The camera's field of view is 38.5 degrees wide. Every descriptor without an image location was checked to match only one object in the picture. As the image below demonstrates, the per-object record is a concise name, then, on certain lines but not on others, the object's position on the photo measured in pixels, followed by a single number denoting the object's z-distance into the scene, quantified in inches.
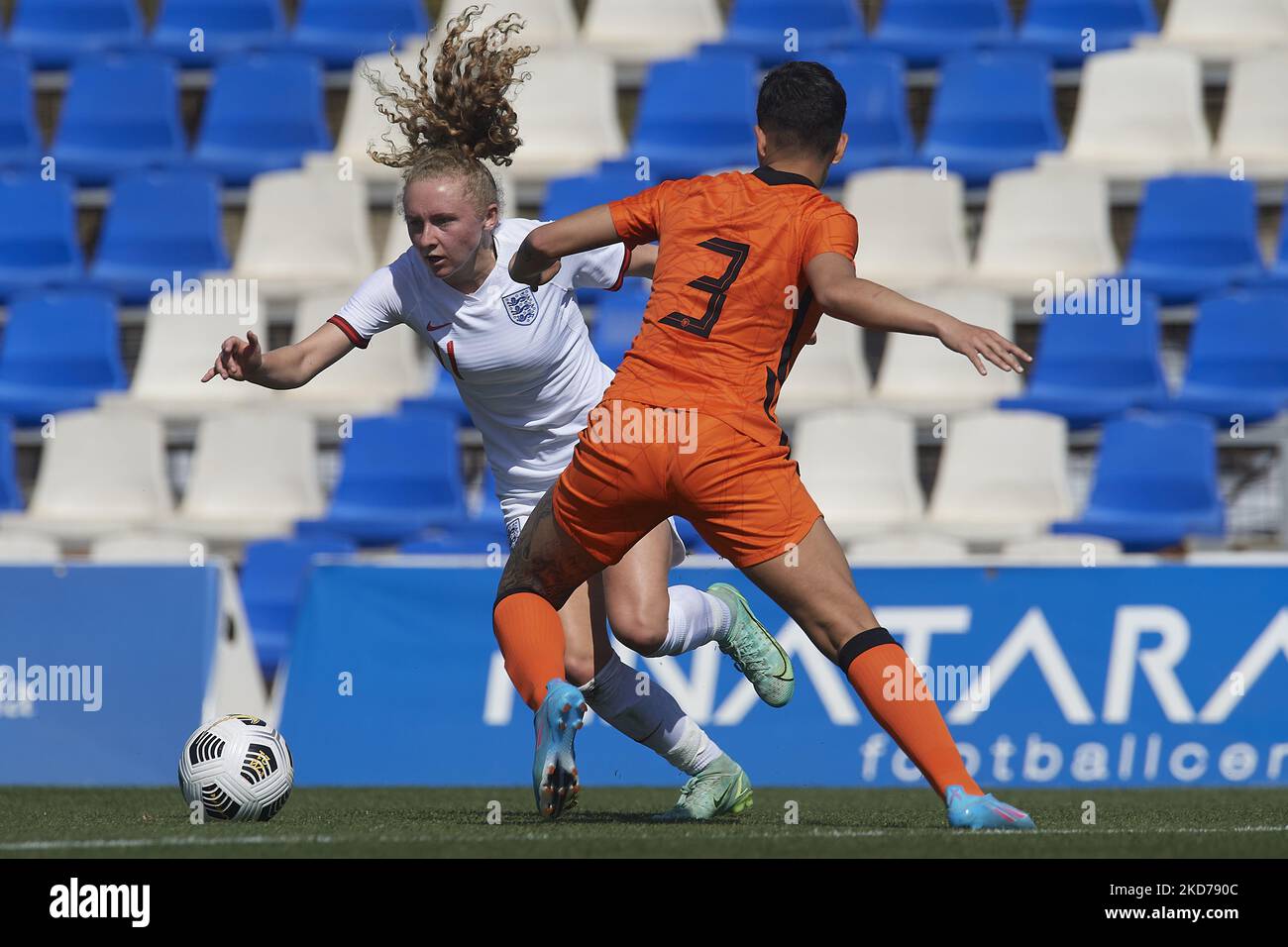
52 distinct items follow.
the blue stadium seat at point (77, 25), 516.4
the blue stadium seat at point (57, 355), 432.1
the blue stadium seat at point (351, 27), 497.0
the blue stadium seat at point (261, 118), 478.0
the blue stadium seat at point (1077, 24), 480.1
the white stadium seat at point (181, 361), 434.0
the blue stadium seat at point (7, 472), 414.6
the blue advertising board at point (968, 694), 294.5
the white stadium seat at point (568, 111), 467.5
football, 207.2
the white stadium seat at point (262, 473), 406.9
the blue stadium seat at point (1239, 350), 406.0
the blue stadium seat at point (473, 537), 362.9
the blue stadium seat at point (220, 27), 508.1
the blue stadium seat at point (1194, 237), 428.8
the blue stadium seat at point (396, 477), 390.9
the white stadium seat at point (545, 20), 488.7
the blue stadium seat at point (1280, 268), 422.6
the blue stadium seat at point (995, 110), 458.0
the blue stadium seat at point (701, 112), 461.1
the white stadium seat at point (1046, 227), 432.1
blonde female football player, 197.9
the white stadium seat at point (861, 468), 384.5
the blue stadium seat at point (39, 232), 458.9
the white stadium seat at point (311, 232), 450.0
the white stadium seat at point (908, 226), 432.1
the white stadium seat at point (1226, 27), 477.7
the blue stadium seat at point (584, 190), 429.1
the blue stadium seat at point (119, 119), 483.8
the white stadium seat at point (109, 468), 410.3
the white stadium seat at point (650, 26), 493.0
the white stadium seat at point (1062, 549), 340.8
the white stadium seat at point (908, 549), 337.1
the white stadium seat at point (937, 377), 406.6
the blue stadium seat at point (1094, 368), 403.5
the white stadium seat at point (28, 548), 366.6
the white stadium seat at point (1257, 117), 451.5
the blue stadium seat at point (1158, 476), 377.4
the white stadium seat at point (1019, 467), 382.3
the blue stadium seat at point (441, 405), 411.2
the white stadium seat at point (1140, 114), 454.9
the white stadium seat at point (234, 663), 309.4
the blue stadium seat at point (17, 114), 488.7
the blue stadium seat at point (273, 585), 364.2
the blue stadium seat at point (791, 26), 479.2
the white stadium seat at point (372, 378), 424.5
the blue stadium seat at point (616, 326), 392.5
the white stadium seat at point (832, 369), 412.5
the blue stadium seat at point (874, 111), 449.4
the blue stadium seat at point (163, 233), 455.2
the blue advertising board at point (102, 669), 305.7
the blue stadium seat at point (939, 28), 480.1
